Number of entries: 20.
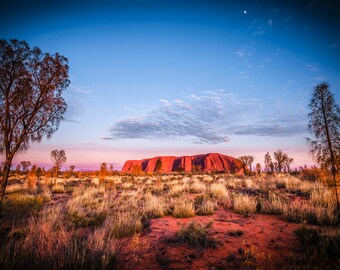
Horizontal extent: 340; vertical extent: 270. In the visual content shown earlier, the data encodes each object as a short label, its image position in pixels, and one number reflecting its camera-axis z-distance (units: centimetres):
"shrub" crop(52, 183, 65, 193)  1515
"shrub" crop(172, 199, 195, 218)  750
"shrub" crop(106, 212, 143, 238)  547
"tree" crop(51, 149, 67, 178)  4308
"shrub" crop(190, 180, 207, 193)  1418
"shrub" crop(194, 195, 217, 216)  779
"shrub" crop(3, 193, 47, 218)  810
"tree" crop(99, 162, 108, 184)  2183
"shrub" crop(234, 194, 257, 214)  783
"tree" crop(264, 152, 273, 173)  5668
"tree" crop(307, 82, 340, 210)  631
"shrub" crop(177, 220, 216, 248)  465
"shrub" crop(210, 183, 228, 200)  1085
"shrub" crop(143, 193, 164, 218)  774
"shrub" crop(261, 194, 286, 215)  747
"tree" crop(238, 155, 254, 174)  4667
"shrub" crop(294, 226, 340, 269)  332
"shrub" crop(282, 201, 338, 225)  573
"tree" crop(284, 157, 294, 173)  4901
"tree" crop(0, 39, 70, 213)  697
